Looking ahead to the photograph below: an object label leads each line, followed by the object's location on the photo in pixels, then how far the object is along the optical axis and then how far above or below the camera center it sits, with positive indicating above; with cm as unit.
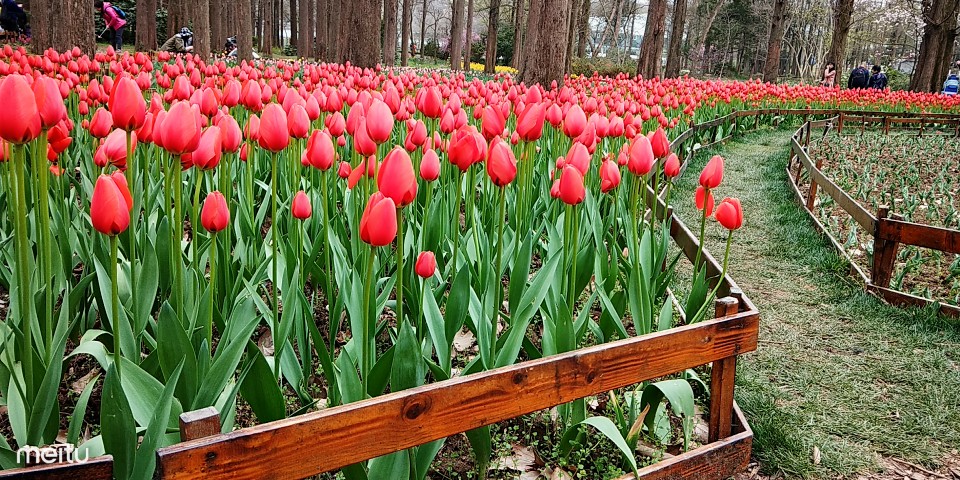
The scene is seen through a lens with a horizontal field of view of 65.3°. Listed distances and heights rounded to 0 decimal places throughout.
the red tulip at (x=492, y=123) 296 -27
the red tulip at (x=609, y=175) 299 -44
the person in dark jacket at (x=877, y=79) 2320 +5
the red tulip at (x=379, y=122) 250 -24
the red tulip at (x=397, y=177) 181 -30
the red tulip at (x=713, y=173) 273 -37
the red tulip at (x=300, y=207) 240 -51
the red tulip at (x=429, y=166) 230 -34
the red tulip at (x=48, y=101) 183 -18
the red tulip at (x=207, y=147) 214 -31
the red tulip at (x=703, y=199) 276 -48
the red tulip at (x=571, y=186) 240 -39
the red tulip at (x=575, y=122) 321 -25
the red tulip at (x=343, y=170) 329 -53
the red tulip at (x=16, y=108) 163 -18
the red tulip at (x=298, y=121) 275 -28
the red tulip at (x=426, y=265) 212 -59
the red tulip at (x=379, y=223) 171 -39
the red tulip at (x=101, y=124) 277 -34
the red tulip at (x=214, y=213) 210 -48
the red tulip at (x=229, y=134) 243 -30
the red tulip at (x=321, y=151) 254 -35
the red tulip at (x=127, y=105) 214 -21
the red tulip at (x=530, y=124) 273 -24
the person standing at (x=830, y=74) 2192 +9
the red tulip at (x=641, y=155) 284 -33
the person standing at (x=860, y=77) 2219 +6
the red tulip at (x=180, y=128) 189 -23
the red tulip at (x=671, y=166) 313 -40
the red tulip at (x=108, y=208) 159 -37
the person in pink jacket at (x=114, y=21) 1938 +23
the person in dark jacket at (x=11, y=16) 2211 +23
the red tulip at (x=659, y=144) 308 -31
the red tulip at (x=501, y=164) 228 -32
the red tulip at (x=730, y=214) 267 -50
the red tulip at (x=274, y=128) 237 -27
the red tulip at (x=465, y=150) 244 -31
